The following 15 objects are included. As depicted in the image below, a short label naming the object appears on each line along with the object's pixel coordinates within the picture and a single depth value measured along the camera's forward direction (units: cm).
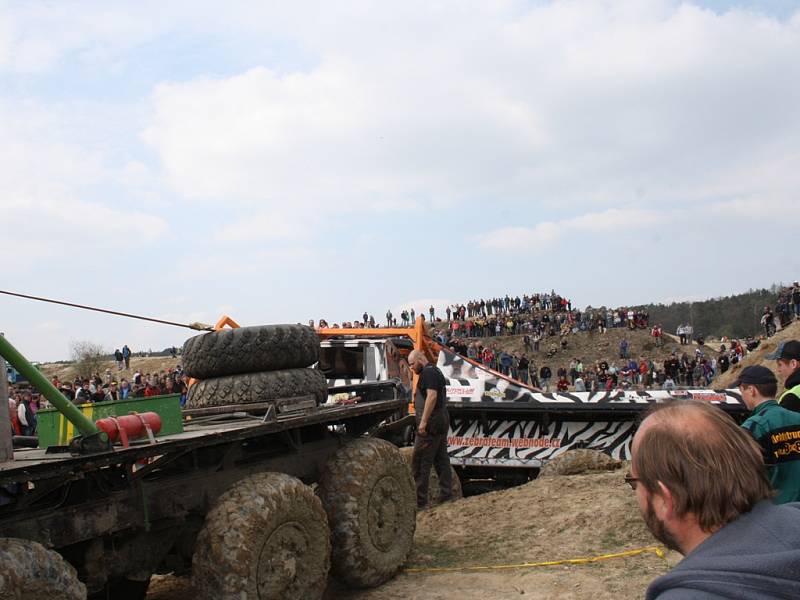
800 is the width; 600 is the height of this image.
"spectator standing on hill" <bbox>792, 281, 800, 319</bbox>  3225
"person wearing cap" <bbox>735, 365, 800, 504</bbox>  402
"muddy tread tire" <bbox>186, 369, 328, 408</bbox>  630
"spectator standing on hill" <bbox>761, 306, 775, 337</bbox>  3566
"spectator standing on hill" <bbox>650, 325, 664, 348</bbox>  4450
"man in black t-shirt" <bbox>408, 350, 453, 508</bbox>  903
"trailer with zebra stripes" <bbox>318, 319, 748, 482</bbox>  1051
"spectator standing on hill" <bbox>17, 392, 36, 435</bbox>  1107
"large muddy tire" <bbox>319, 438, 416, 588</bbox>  602
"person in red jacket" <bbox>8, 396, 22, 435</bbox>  1009
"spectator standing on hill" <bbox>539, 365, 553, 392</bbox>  3488
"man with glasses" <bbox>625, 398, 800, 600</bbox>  147
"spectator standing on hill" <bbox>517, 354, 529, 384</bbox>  3164
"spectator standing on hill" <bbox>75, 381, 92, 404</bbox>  1551
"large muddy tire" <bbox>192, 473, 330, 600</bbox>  474
